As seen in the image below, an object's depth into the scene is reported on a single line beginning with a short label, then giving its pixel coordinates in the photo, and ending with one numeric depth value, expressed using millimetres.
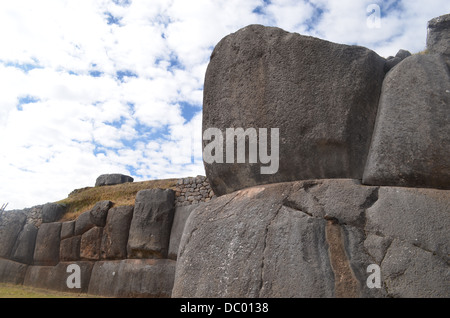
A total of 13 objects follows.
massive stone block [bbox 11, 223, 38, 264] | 11719
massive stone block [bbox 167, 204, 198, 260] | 8516
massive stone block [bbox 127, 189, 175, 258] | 8742
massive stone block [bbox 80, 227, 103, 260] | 9906
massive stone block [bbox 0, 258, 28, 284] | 11516
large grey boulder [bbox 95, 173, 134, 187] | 14016
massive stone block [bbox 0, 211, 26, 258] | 12227
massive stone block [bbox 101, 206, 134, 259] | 9312
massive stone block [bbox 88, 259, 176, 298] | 8273
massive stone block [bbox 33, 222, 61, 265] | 11008
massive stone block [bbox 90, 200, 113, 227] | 10055
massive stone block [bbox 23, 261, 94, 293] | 9867
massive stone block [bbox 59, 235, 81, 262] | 10383
